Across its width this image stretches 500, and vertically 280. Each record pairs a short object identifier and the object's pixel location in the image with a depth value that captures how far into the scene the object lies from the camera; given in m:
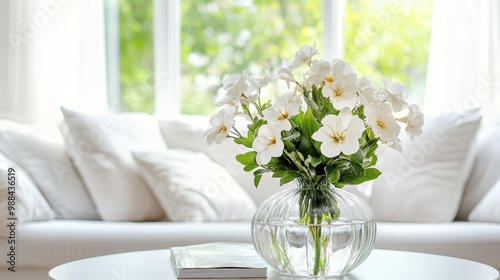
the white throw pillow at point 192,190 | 3.12
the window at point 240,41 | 4.09
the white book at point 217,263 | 1.72
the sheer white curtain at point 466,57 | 3.82
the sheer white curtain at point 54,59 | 3.83
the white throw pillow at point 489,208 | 3.06
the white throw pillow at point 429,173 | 3.22
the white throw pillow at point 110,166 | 3.18
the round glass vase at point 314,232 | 1.70
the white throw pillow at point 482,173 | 3.32
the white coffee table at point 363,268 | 1.75
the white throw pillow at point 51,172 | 3.23
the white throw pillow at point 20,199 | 2.91
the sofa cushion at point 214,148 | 3.41
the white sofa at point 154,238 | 2.80
